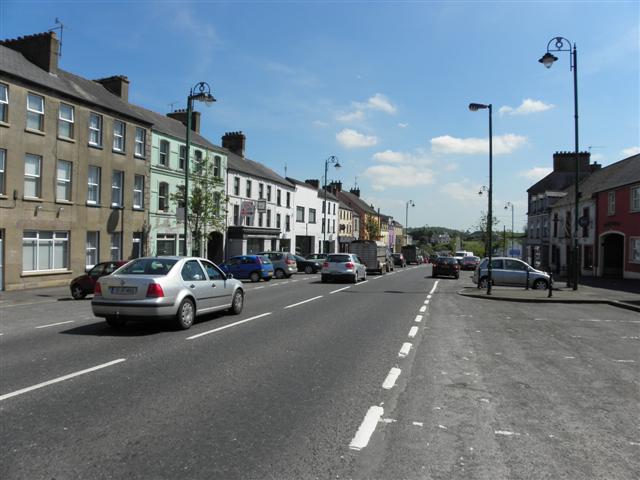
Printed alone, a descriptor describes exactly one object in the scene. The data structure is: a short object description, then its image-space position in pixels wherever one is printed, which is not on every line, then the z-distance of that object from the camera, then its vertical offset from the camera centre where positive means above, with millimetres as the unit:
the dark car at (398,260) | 61369 -1526
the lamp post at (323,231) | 46659 +1789
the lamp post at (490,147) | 21069 +4453
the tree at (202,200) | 29375 +2601
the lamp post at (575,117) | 21278 +5833
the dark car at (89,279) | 17641 -1394
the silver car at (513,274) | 24391 -1151
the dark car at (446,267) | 35438 -1306
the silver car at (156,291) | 9797 -1008
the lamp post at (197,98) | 21625 +6236
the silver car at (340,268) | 27047 -1185
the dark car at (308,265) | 38688 -1525
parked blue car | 28625 -1366
